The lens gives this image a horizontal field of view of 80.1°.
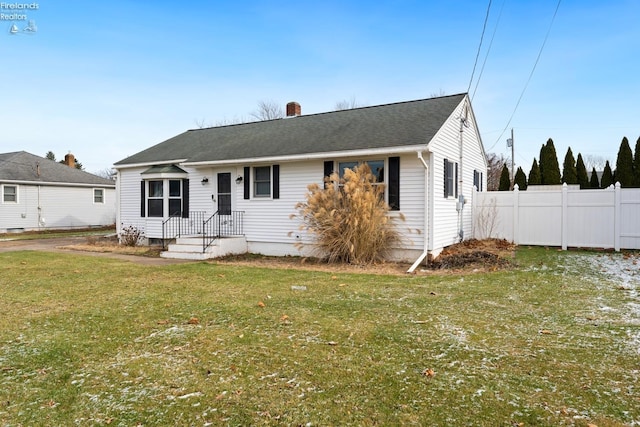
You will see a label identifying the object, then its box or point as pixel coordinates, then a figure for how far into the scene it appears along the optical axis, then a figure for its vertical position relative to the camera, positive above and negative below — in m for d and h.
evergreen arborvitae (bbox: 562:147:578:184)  18.42 +1.87
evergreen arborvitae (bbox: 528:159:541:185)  19.08 +1.64
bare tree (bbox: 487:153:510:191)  34.62 +3.74
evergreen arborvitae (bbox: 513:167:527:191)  19.83 +1.49
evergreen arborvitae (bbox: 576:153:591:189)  18.41 +1.63
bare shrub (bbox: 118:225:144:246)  14.74 -1.10
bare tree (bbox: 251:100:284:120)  38.00 +9.87
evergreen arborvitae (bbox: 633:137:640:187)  16.24 +1.90
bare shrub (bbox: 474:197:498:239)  13.59 -0.44
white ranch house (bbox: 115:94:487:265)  10.16 +1.17
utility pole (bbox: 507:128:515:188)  29.72 +5.12
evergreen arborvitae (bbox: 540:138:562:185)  18.09 +1.98
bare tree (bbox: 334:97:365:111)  36.62 +10.20
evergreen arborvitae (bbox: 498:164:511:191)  19.08 +1.34
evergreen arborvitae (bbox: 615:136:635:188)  16.66 +1.87
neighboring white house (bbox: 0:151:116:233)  21.41 +0.76
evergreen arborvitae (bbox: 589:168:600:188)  18.09 +1.26
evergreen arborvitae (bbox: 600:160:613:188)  17.73 +1.39
